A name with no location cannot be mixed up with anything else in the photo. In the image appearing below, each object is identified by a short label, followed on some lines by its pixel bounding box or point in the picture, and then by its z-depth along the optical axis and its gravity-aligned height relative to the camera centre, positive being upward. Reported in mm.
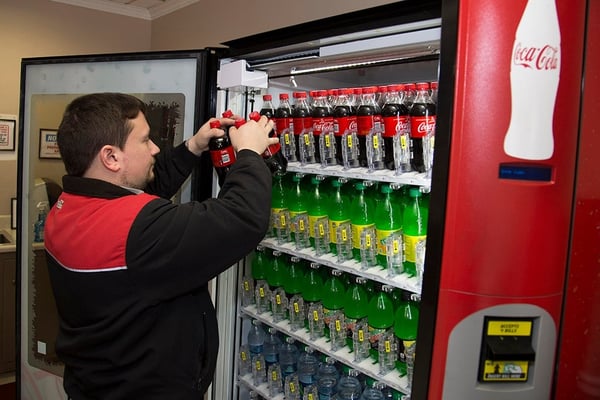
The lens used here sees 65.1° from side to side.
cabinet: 3801 -1309
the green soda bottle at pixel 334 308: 1981 -621
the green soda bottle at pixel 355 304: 1982 -602
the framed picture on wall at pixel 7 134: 4289 +138
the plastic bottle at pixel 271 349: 2328 -915
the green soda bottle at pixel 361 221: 1799 -207
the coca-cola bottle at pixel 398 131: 1613 +140
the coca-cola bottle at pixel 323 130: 1858 +149
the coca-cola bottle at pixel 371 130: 1698 +146
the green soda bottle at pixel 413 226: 1650 -195
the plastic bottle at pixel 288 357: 2309 -946
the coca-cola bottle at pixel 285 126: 2021 +168
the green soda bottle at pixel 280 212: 2141 -214
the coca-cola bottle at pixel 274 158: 1856 +29
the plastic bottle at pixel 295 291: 2137 -598
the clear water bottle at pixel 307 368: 2197 -952
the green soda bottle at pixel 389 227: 1696 -216
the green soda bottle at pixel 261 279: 2277 -570
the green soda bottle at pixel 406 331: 1734 -633
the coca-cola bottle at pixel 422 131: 1531 +139
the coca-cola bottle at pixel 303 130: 1940 +151
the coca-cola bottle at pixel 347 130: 1792 +148
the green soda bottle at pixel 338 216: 1894 -204
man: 1340 -274
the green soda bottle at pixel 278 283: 2215 -579
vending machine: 1152 -93
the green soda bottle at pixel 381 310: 2000 -598
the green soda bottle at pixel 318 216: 1979 -209
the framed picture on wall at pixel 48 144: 2498 +40
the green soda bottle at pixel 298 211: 2066 -203
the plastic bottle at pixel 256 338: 2354 -880
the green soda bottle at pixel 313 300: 2057 -611
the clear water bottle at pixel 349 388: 2129 -999
